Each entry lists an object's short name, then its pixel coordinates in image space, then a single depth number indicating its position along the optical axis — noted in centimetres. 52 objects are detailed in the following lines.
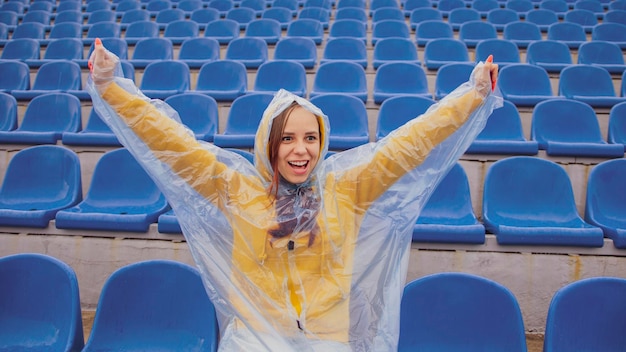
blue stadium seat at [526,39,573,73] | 408
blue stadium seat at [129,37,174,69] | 440
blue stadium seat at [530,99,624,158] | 290
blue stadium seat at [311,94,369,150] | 303
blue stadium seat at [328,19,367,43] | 488
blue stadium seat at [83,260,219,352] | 155
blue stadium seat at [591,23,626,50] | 462
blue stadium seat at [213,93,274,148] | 309
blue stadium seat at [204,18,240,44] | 500
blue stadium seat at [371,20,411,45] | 486
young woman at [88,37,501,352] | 114
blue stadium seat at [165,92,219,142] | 304
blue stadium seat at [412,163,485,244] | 218
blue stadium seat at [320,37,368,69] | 423
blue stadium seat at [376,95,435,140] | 296
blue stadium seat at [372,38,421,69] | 425
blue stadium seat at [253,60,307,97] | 359
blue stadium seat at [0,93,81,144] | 314
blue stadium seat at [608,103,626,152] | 290
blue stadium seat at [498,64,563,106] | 351
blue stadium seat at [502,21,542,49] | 470
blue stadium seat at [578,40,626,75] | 408
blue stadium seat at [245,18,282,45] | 491
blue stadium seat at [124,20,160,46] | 517
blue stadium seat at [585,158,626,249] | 227
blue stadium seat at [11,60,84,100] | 385
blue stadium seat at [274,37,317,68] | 425
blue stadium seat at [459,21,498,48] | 473
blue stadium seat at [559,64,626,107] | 349
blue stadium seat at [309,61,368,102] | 361
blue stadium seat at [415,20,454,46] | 475
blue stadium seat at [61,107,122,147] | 277
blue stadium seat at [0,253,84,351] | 153
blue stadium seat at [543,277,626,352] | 139
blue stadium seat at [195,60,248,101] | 368
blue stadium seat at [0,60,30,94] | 393
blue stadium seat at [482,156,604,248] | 225
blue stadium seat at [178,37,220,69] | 435
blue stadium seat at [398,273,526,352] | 142
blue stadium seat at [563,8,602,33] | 521
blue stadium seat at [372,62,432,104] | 361
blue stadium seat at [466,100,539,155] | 290
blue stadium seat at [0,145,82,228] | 246
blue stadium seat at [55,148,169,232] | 234
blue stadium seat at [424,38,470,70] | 415
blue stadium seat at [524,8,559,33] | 517
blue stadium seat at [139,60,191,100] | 372
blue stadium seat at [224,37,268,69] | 429
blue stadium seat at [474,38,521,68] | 411
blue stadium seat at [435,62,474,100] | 351
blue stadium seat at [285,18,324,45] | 496
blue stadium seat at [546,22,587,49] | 469
